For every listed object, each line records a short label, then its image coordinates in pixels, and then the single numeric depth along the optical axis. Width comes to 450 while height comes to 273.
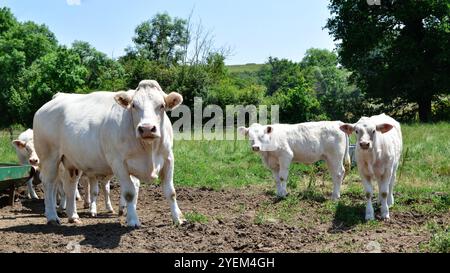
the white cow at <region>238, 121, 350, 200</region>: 13.41
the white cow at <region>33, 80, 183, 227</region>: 8.38
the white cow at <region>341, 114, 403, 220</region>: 9.94
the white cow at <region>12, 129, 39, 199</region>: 13.12
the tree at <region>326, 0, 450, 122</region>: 33.53
